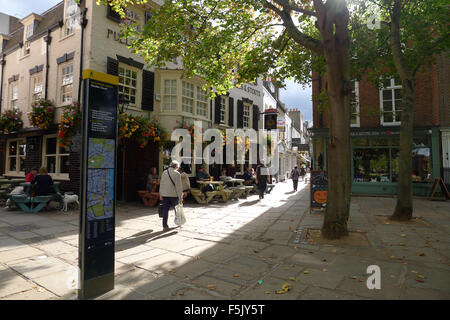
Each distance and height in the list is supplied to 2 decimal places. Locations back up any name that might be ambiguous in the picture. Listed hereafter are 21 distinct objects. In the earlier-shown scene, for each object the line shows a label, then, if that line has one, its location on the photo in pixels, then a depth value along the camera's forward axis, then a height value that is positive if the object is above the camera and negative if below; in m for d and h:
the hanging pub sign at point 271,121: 20.31 +3.61
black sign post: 3.20 -0.20
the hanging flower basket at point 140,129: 10.36 +1.59
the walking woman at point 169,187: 7.26 -0.50
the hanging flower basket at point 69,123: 10.17 +1.68
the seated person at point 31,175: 10.95 -0.30
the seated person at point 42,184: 9.39 -0.56
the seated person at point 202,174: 13.58 -0.26
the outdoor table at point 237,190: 13.52 -1.07
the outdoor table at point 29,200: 9.24 -1.11
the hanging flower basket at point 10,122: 14.25 +2.39
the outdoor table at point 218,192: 11.98 -1.06
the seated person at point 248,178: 16.06 -0.53
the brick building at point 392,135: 14.35 +1.97
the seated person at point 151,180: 11.46 -0.49
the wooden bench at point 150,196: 11.06 -1.15
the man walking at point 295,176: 18.24 -0.44
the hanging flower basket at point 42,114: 11.84 +2.35
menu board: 9.30 -0.66
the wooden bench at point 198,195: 12.07 -1.17
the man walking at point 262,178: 13.46 -0.44
